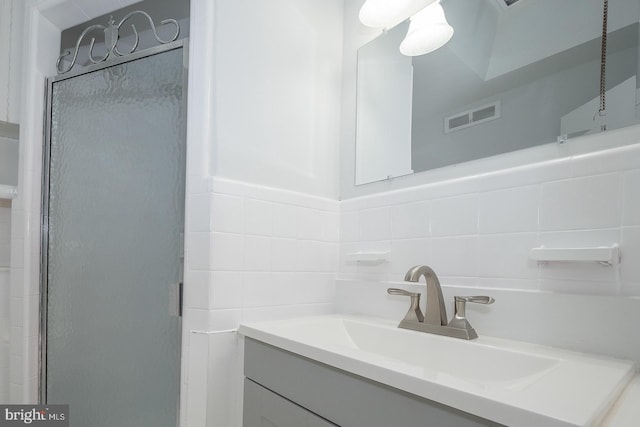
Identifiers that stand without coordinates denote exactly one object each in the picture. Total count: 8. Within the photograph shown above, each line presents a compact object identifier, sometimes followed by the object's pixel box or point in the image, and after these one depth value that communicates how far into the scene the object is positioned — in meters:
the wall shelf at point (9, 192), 1.48
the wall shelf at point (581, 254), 0.73
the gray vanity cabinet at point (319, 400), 0.55
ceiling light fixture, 1.21
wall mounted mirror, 0.81
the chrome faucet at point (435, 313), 0.87
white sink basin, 0.44
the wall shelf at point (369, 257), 1.20
